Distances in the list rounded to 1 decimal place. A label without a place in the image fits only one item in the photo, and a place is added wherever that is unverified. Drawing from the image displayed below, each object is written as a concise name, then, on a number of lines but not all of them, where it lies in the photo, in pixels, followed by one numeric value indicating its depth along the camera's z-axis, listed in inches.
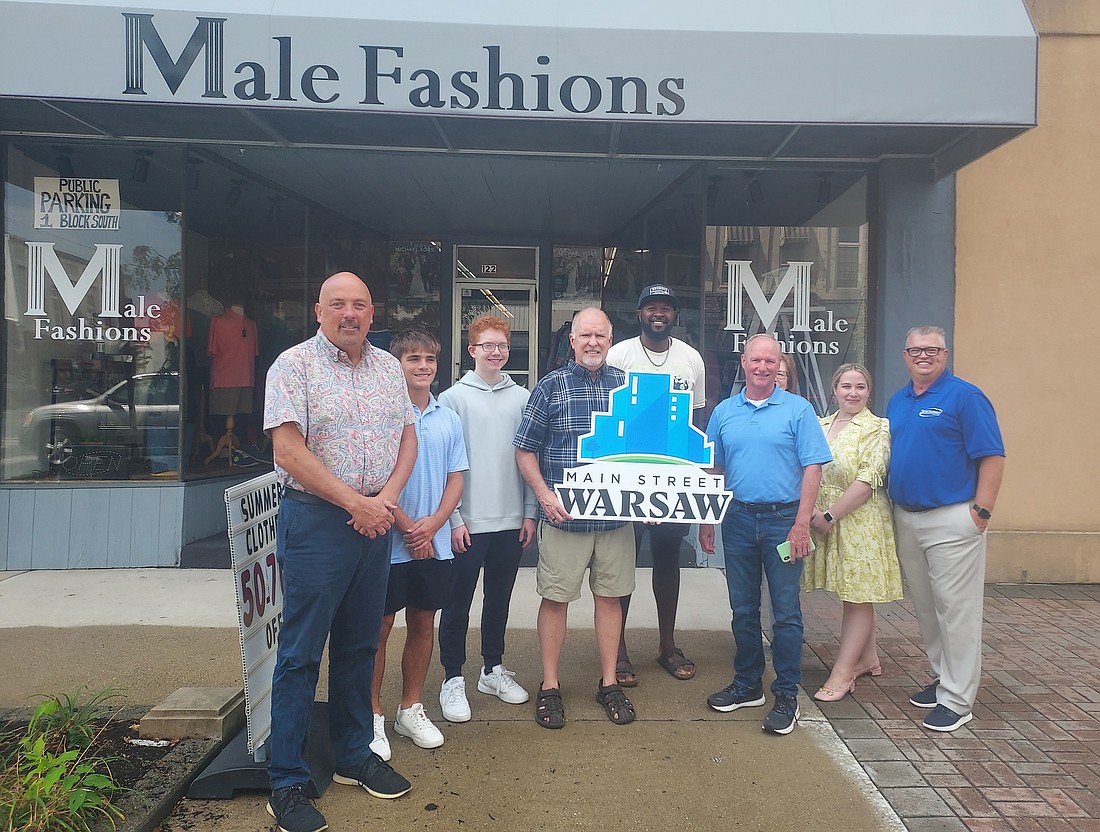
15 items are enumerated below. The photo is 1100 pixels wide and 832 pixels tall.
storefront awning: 194.4
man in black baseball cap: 175.6
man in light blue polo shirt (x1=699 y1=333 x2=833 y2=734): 152.6
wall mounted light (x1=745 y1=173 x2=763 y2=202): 272.4
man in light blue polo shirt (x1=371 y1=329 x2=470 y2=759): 139.3
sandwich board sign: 122.3
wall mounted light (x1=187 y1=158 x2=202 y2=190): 264.7
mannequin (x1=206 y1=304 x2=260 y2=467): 287.1
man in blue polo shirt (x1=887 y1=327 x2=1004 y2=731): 151.9
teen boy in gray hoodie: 154.8
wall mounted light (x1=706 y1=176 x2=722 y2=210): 273.3
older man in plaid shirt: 154.6
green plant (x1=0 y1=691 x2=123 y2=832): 106.8
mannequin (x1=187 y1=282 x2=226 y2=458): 271.1
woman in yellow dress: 162.7
